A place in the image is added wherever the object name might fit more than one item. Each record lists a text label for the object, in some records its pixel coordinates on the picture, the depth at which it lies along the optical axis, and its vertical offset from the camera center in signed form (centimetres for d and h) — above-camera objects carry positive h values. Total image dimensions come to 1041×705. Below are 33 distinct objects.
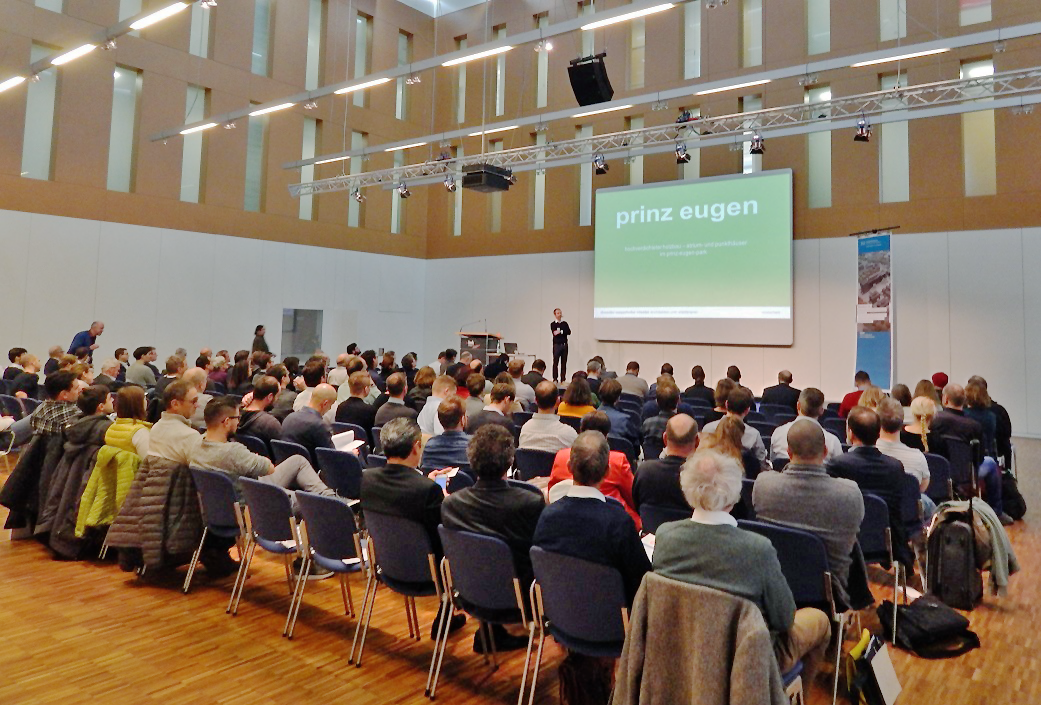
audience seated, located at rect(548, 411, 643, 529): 362 -47
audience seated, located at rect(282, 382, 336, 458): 478 -33
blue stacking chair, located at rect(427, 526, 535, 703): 271 -82
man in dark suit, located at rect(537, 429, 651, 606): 241 -50
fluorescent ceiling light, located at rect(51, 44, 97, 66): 813 +409
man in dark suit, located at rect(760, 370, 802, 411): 777 +2
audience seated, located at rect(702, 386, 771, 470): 446 -14
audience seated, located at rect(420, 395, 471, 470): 430 -37
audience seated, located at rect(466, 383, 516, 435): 508 -17
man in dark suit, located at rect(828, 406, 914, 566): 357 -39
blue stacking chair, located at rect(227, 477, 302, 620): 351 -76
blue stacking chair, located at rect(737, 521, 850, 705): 263 -68
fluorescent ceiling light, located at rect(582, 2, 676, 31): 689 +402
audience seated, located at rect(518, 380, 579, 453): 470 -28
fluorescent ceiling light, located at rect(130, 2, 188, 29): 712 +406
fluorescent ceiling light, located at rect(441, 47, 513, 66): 791 +412
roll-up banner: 1111 +151
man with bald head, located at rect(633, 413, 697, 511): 325 -38
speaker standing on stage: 1348 +114
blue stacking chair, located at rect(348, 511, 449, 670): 305 -82
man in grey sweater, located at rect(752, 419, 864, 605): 277 -44
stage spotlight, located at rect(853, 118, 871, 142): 911 +372
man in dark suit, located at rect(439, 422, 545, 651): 281 -50
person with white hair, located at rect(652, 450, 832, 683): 202 -48
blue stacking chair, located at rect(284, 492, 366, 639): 325 -77
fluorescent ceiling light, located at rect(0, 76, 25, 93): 949 +427
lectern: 1416 +95
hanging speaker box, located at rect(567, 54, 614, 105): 956 +456
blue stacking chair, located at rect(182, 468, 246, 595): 381 -73
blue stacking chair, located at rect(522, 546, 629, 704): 242 -80
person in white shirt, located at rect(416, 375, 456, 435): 563 -14
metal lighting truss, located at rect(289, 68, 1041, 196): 871 +416
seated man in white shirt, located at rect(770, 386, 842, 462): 470 -10
